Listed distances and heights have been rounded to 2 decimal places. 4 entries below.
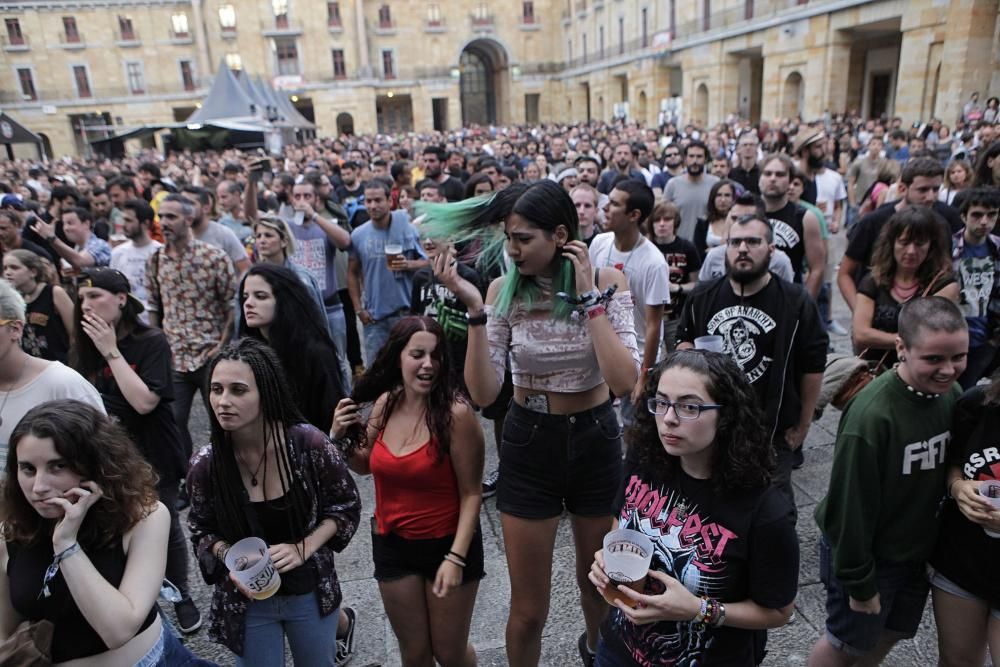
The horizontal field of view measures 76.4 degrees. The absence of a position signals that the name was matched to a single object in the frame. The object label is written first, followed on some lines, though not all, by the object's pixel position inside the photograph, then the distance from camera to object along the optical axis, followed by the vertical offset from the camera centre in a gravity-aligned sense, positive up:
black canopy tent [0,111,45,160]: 16.45 +0.86
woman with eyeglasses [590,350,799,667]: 1.69 -1.04
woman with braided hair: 2.16 -1.17
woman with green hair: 2.30 -0.89
